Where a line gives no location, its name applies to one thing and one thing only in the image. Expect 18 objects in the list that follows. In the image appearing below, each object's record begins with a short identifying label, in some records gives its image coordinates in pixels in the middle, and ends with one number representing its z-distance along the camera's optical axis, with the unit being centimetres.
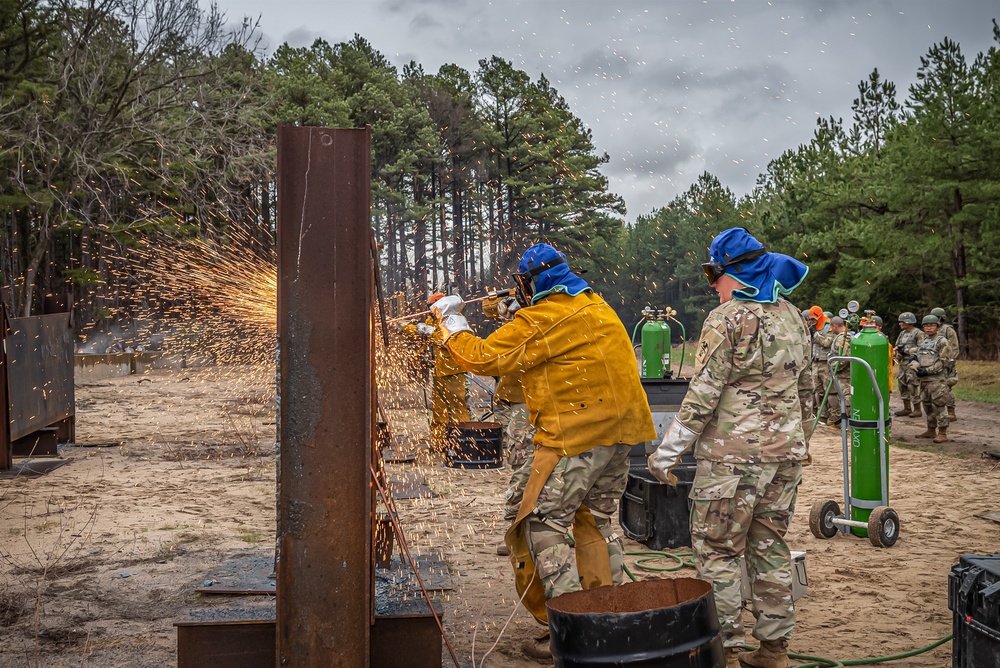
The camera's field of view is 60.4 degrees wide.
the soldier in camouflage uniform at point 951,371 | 1352
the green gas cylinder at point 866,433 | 693
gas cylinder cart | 673
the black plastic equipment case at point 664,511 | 652
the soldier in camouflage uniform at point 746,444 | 410
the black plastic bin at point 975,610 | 308
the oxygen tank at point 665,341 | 1534
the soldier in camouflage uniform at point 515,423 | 621
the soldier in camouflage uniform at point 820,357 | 1650
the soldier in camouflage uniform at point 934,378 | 1325
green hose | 430
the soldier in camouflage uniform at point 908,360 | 1557
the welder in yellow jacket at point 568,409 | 420
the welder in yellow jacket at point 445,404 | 1123
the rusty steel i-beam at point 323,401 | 305
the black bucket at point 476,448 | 1048
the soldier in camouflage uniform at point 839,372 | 1506
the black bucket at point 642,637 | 279
